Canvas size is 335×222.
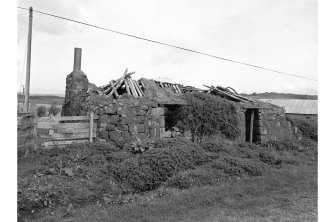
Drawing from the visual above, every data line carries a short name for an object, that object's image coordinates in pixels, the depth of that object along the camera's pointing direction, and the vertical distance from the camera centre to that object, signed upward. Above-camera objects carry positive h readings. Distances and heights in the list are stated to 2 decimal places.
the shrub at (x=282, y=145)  13.69 -1.10
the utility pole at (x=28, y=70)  11.14 +1.68
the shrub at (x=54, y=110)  17.50 +0.36
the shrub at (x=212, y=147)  11.36 -1.03
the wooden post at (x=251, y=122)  14.83 -0.08
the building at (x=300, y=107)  25.52 +1.27
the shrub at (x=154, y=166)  7.61 -1.30
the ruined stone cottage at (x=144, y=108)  11.22 +0.42
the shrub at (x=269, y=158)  10.34 -1.29
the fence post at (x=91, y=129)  10.78 -0.43
